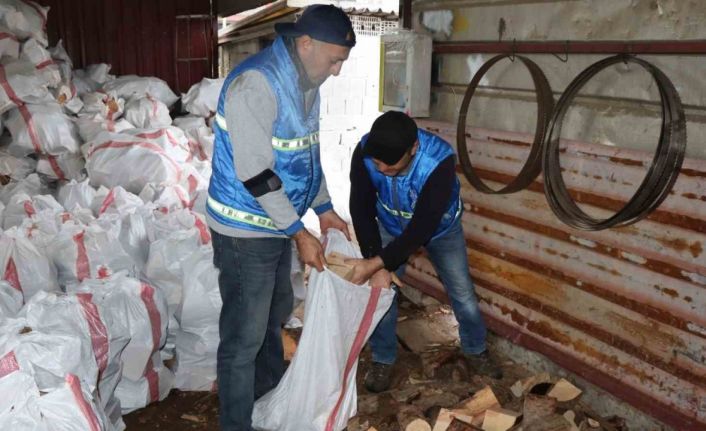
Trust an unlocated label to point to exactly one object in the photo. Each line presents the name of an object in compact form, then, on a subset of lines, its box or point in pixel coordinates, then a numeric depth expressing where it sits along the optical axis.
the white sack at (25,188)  4.16
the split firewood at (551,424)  2.58
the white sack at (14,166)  4.51
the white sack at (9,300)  2.64
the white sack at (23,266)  2.99
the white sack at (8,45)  4.60
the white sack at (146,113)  5.52
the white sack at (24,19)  4.79
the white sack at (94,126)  4.96
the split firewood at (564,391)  2.95
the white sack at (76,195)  4.05
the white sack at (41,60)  4.83
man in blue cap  2.08
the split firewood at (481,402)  2.83
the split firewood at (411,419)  2.67
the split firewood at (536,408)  2.65
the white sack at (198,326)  3.08
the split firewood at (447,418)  2.64
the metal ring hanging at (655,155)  2.41
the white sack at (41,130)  4.64
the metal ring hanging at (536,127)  3.00
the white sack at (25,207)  3.64
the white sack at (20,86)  4.53
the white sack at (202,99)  5.98
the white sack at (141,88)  5.88
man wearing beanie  2.47
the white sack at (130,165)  4.42
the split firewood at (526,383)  3.08
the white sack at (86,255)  3.22
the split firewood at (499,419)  2.63
